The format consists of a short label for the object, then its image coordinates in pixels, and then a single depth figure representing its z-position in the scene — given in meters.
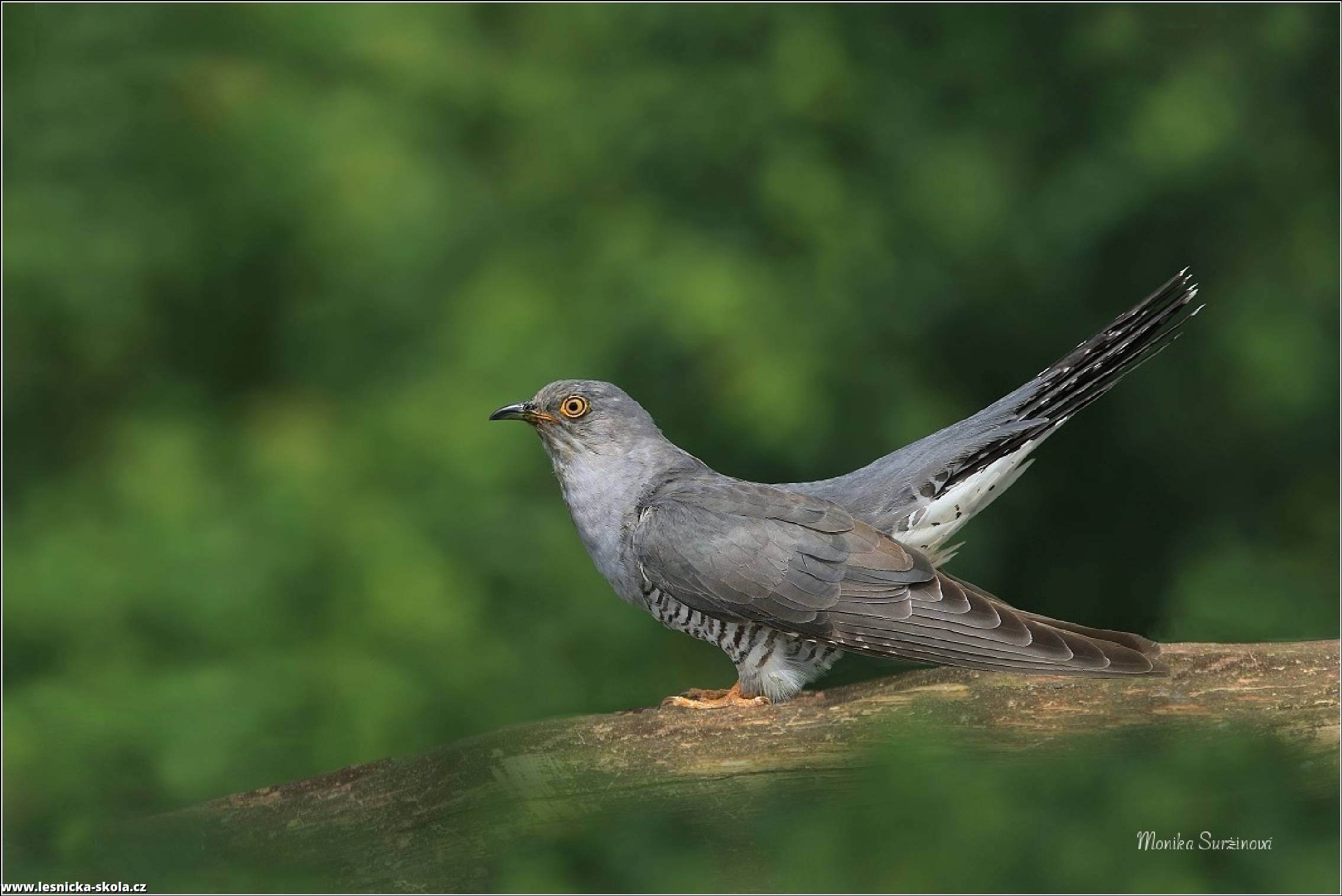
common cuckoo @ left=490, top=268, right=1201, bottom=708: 6.34
